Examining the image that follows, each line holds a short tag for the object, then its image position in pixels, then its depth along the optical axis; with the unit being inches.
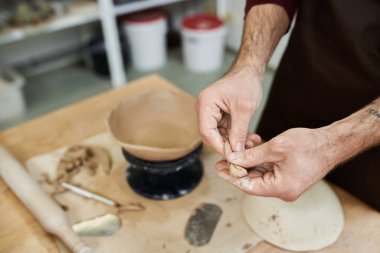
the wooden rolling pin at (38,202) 27.0
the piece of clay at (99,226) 29.9
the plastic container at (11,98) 82.1
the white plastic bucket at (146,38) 97.0
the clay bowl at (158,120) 36.1
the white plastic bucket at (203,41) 96.5
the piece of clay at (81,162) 36.0
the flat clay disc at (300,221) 27.4
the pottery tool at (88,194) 32.5
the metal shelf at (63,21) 78.3
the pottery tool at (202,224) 29.0
